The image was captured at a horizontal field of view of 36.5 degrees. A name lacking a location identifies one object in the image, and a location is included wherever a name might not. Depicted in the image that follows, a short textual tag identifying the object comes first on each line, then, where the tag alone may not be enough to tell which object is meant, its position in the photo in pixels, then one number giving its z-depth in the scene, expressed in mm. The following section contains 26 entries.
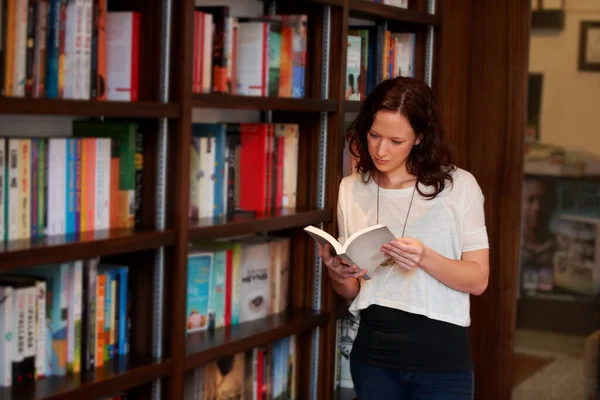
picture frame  3650
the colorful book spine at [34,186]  2205
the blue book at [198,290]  2715
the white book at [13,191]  2152
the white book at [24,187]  2178
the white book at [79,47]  2236
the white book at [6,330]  2164
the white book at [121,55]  2396
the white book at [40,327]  2238
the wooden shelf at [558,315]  3734
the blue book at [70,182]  2283
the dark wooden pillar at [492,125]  3777
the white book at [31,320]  2211
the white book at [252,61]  2852
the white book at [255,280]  2932
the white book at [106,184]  2373
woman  2453
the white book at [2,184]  2131
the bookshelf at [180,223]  2230
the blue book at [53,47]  2197
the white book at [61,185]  2260
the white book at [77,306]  2312
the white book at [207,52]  2619
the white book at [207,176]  2705
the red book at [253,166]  2893
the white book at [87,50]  2254
